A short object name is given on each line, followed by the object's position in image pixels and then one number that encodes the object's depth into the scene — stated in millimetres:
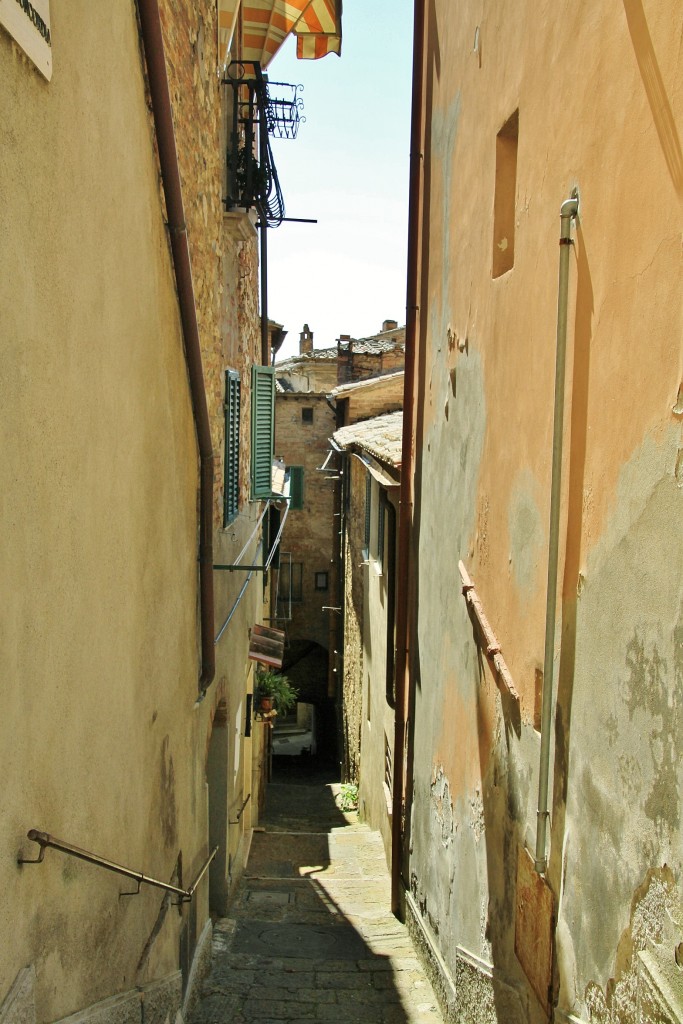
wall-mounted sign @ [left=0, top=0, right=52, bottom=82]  2842
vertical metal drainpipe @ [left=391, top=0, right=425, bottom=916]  8445
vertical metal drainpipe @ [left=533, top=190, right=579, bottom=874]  3848
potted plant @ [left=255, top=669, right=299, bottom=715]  15602
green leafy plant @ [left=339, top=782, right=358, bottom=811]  18609
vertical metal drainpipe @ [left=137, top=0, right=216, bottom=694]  5234
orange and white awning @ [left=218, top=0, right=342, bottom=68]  10891
